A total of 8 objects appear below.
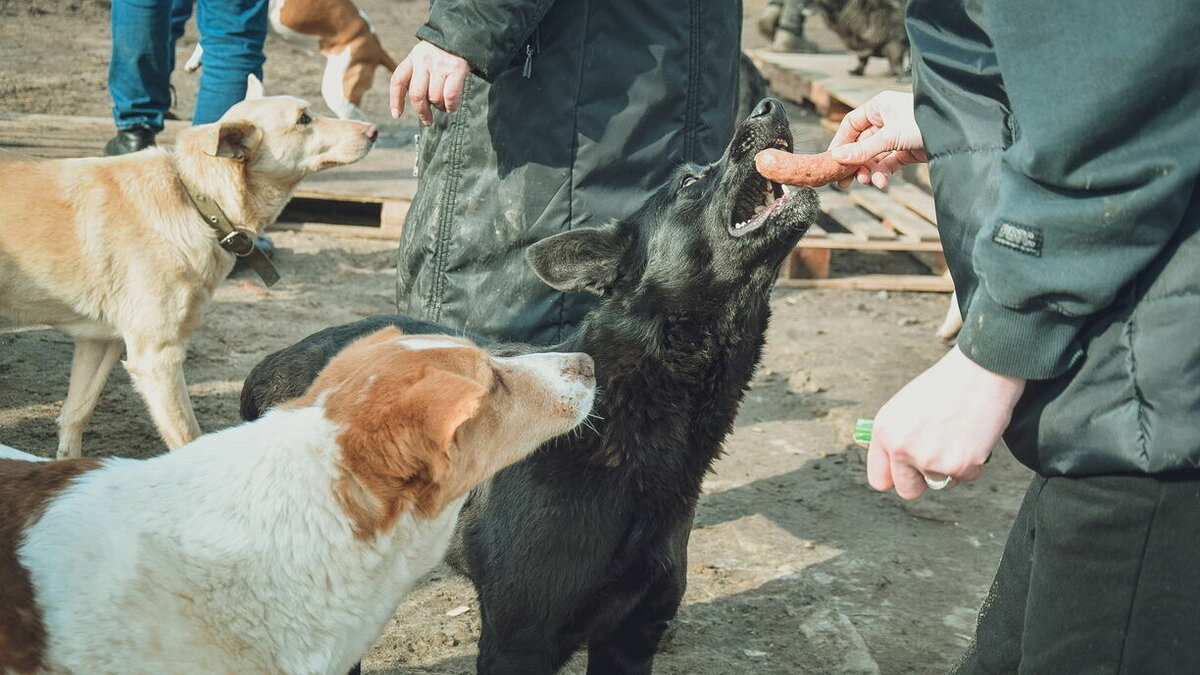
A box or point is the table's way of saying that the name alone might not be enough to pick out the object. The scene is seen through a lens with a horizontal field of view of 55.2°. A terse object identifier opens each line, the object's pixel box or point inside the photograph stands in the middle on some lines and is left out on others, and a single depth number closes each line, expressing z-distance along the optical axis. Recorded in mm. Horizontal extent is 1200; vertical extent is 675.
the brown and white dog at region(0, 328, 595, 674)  2102
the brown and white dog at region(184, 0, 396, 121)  8305
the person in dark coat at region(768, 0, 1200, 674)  1315
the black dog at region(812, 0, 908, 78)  9781
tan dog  4102
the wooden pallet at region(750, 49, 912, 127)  9180
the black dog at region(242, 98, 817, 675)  2635
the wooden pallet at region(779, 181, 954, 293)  6676
